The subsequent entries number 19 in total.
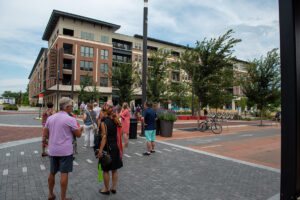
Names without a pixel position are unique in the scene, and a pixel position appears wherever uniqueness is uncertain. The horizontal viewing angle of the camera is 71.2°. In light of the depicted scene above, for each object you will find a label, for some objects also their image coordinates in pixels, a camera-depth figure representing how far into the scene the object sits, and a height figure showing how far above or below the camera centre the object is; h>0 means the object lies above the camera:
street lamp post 11.25 +3.24
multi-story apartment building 42.19 +13.10
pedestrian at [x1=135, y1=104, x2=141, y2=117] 22.27 -0.40
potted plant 11.62 -0.92
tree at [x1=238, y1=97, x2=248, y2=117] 50.84 +1.26
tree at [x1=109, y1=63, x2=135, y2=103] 19.98 +2.57
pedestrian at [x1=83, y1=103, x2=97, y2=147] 8.00 -0.64
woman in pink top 8.74 -0.42
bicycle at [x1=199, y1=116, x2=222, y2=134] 13.95 -1.20
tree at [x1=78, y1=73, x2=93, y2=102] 30.43 +1.72
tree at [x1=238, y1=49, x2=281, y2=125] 20.56 +2.78
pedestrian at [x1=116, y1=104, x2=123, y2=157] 4.01 -0.59
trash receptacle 10.67 -1.11
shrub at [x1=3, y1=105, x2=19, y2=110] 40.28 -0.36
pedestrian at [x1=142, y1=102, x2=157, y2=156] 7.25 -0.58
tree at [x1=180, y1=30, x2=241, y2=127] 14.01 +2.72
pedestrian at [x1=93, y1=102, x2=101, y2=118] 8.73 -0.13
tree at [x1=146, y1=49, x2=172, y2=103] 16.72 +2.28
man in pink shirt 3.37 -0.56
